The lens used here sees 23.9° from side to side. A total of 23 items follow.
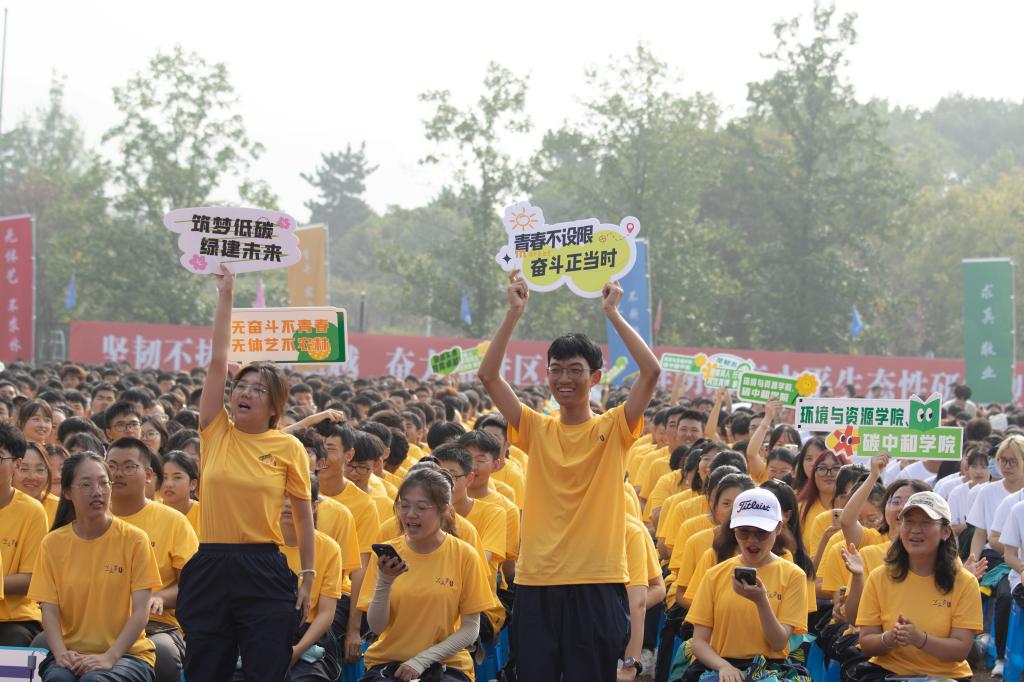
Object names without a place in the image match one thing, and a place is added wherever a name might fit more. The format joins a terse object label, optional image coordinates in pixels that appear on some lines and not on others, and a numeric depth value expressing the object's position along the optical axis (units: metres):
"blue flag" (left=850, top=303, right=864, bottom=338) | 63.00
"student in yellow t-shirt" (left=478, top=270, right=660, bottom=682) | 8.33
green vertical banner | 37.50
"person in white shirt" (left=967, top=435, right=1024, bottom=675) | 14.81
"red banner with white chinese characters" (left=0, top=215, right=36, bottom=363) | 43.07
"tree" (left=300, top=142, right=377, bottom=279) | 134.44
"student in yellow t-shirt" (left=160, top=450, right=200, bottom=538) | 11.84
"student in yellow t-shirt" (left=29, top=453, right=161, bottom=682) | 9.79
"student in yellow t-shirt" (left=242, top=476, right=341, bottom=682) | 10.29
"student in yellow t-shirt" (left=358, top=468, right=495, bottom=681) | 9.80
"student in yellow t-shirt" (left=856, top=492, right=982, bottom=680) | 9.99
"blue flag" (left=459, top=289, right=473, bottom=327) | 59.08
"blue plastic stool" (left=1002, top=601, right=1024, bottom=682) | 12.68
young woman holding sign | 8.75
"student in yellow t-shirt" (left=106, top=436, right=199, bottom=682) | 10.47
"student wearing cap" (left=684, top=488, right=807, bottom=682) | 9.84
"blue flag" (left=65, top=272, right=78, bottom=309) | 61.77
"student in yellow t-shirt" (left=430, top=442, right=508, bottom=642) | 11.71
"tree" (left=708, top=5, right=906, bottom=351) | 65.52
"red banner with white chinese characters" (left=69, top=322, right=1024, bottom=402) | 50.56
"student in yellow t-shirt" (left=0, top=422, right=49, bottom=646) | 10.62
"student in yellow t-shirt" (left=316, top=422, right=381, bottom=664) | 11.64
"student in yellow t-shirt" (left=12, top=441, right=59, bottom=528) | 11.81
